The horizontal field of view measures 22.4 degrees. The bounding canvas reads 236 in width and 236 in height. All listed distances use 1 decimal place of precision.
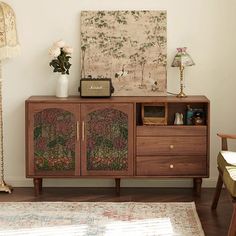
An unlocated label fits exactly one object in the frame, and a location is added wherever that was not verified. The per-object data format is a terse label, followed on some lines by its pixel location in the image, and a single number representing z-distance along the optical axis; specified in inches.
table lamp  202.4
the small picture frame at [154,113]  201.5
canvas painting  209.0
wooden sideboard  198.1
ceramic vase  205.3
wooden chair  152.2
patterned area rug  162.7
